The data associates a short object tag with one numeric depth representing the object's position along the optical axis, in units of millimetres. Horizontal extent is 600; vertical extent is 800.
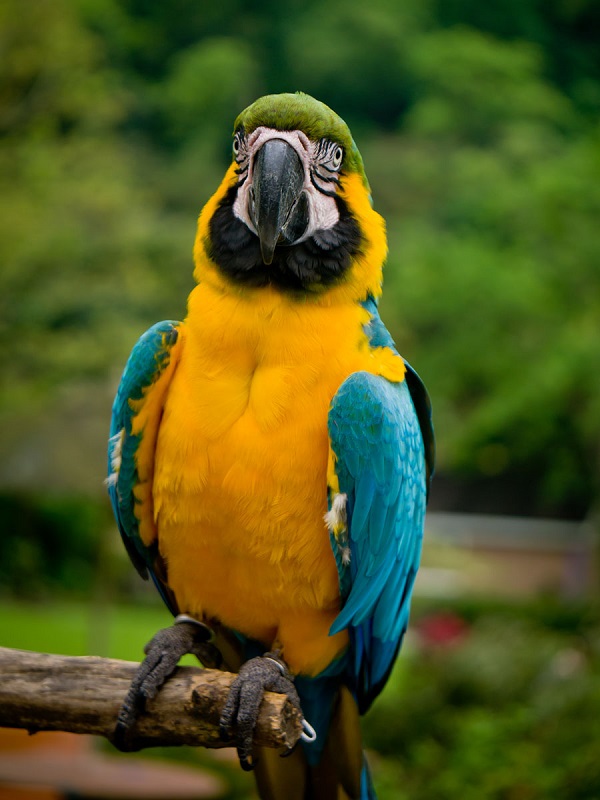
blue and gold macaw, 1072
